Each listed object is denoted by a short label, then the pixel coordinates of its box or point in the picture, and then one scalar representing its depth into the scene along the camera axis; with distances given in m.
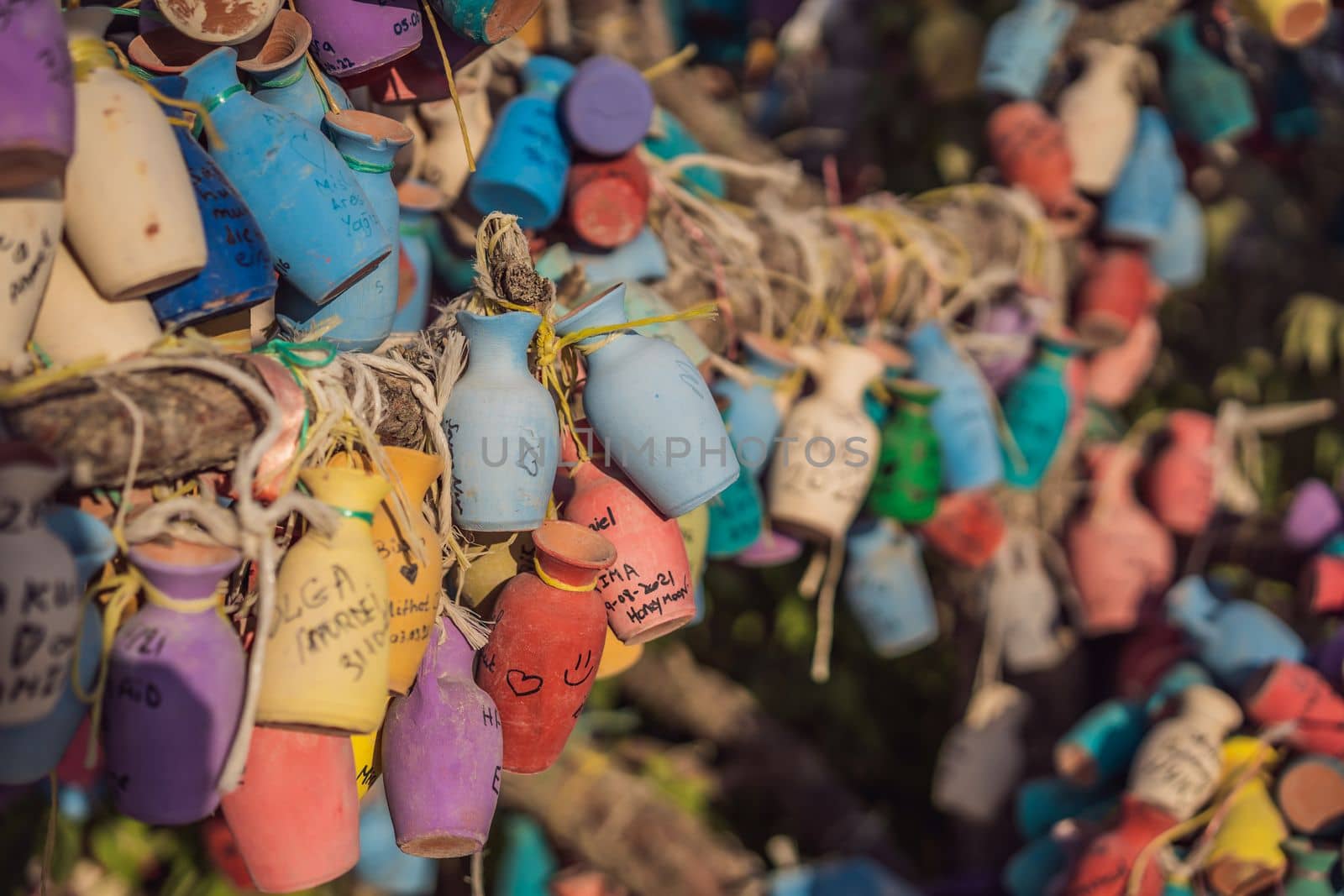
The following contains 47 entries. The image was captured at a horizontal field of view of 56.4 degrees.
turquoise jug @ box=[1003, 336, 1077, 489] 2.13
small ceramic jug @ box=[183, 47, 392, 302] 1.10
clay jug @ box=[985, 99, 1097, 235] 2.38
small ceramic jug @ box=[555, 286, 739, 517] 1.17
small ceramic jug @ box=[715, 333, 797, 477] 1.65
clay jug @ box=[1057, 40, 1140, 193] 2.42
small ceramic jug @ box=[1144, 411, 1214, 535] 2.44
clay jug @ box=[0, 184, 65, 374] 0.87
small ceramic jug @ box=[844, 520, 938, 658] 2.07
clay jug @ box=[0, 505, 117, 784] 0.87
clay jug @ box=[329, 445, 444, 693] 1.05
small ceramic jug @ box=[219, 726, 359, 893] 1.00
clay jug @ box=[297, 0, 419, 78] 1.22
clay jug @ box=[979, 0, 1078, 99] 2.44
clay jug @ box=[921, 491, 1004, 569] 2.15
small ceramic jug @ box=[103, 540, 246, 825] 0.90
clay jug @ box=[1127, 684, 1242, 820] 1.75
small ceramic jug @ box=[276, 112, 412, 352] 1.19
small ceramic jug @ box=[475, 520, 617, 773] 1.11
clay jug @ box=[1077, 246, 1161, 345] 2.50
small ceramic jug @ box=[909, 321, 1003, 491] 1.94
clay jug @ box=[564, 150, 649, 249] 1.61
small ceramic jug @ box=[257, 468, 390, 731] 0.96
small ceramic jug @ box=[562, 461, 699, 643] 1.18
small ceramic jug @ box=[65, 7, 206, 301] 0.93
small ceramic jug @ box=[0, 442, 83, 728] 0.81
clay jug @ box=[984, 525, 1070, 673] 2.44
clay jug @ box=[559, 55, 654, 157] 1.60
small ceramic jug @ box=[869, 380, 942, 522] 1.85
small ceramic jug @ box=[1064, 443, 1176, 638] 2.39
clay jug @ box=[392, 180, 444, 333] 1.57
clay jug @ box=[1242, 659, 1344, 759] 1.86
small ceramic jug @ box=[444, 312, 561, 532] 1.09
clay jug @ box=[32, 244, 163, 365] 0.96
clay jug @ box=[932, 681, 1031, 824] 2.45
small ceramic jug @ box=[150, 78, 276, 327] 1.01
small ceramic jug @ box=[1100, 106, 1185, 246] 2.48
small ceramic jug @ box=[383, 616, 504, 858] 1.08
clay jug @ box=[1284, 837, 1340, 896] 1.73
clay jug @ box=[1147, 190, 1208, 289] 2.69
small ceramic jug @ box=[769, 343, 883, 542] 1.67
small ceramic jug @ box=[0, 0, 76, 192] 0.83
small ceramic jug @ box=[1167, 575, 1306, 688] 2.07
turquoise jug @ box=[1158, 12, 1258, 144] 2.52
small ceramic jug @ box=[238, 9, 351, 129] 1.18
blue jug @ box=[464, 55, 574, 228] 1.56
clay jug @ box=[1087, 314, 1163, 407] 2.66
